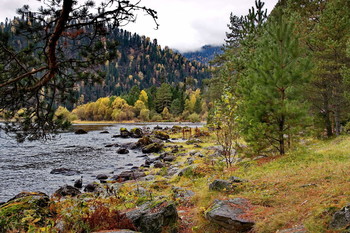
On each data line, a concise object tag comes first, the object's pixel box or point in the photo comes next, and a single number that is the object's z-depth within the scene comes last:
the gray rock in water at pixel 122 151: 27.03
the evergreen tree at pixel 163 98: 109.19
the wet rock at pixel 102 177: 16.62
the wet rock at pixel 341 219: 3.49
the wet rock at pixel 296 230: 3.89
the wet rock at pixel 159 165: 19.42
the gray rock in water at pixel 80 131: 49.06
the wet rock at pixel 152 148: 28.21
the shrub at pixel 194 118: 93.62
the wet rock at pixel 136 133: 44.24
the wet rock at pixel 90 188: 13.83
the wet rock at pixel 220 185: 7.38
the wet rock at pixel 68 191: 12.56
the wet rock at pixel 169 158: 22.02
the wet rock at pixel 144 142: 32.07
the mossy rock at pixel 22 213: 4.73
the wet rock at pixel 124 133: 43.09
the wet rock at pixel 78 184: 14.65
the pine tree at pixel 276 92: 11.98
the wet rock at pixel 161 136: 39.78
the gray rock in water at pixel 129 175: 15.85
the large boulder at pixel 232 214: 4.88
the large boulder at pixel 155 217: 5.31
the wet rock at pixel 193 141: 32.49
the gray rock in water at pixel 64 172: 18.14
